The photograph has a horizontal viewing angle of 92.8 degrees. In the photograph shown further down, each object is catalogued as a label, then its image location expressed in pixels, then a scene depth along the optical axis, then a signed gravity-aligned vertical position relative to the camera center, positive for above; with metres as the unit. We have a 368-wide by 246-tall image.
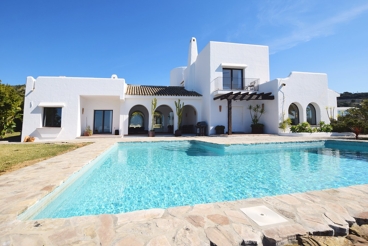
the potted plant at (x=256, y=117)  17.27 +1.10
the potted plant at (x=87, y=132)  16.09 -0.60
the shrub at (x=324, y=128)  16.14 +0.03
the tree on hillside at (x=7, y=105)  13.31 +1.48
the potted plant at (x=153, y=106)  16.56 +1.88
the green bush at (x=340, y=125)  15.80 +0.32
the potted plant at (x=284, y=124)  15.79 +0.35
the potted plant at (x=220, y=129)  16.70 -0.18
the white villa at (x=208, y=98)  15.06 +2.72
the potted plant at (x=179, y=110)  16.89 +1.62
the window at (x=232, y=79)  17.70 +4.97
